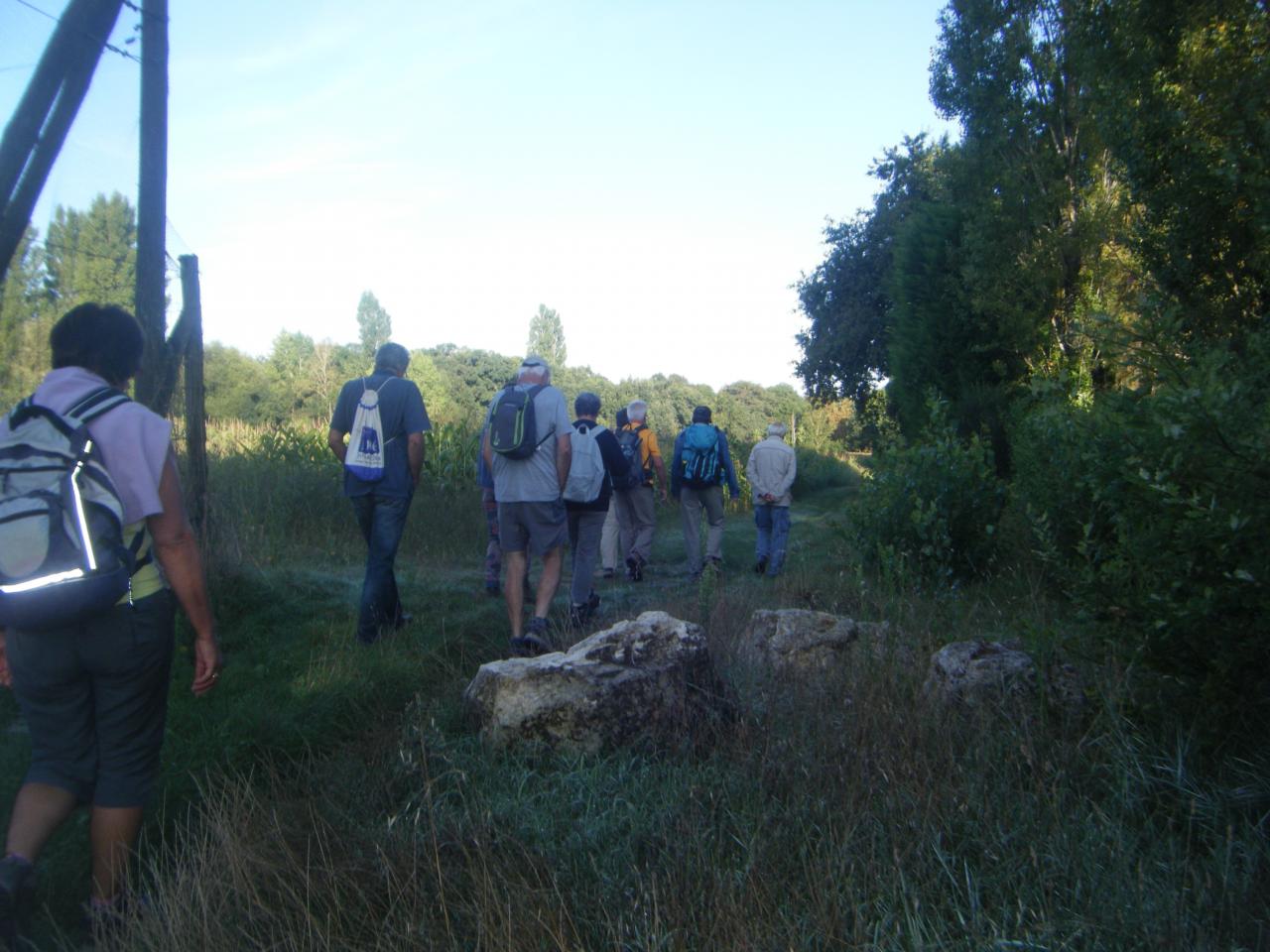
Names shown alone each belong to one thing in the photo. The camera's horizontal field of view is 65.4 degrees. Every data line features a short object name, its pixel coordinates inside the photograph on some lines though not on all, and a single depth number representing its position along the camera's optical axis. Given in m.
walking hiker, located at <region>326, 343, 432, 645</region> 6.33
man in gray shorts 6.54
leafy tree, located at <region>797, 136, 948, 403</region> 29.42
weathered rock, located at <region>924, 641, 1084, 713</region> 3.96
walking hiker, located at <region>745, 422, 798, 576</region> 10.51
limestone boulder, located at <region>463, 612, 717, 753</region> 4.09
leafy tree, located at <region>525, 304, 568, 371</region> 78.12
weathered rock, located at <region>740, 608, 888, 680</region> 4.79
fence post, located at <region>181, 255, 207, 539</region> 6.25
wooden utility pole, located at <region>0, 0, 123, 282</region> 4.76
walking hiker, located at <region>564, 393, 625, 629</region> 7.37
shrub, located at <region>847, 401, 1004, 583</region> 8.01
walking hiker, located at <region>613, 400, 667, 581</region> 10.40
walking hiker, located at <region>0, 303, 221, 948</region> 2.82
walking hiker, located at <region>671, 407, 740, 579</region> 10.34
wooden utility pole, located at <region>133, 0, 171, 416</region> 5.93
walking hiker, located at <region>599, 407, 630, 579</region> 10.48
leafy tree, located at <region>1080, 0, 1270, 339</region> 5.55
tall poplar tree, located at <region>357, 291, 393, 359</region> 80.50
